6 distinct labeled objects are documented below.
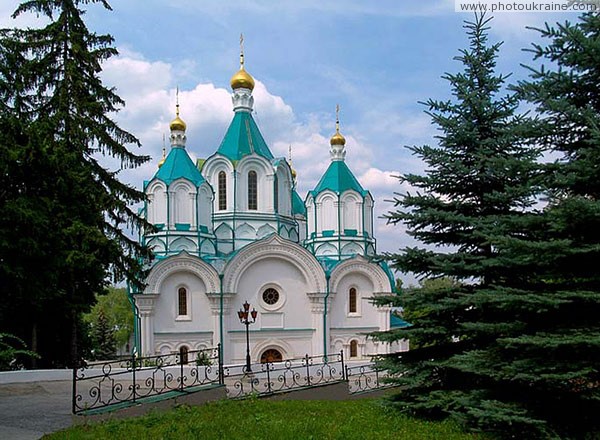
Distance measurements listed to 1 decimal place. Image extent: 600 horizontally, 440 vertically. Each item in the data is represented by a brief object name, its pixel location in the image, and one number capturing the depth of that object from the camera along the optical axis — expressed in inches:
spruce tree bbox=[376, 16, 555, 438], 280.8
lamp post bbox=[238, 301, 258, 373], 799.1
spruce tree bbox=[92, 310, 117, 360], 1659.7
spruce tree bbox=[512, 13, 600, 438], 254.5
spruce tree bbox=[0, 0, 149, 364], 602.2
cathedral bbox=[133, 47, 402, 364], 1052.5
